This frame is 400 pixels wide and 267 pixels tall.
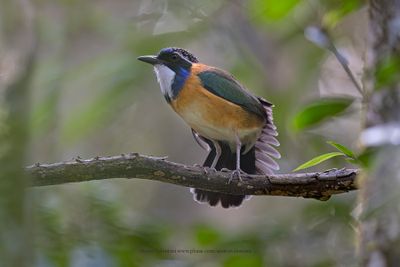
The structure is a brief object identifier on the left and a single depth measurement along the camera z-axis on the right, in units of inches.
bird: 260.7
